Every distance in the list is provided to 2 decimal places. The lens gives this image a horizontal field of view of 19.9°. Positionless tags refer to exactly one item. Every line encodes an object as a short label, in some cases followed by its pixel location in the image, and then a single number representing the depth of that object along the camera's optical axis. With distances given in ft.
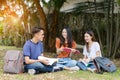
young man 26.76
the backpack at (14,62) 26.57
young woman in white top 29.04
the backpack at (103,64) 28.12
